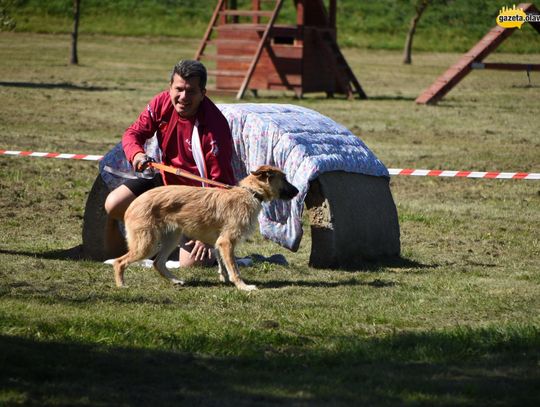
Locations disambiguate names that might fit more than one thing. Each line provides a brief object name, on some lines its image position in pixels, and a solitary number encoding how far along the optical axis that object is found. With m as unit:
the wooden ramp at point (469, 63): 54.12
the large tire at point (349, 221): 18.69
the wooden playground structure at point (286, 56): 58.91
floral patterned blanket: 18.70
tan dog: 16.53
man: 17.27
